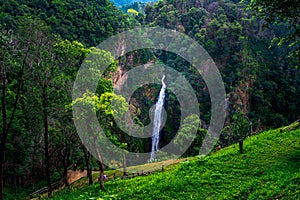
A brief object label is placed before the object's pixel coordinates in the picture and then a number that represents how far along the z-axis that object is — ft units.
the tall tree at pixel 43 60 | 48.96
